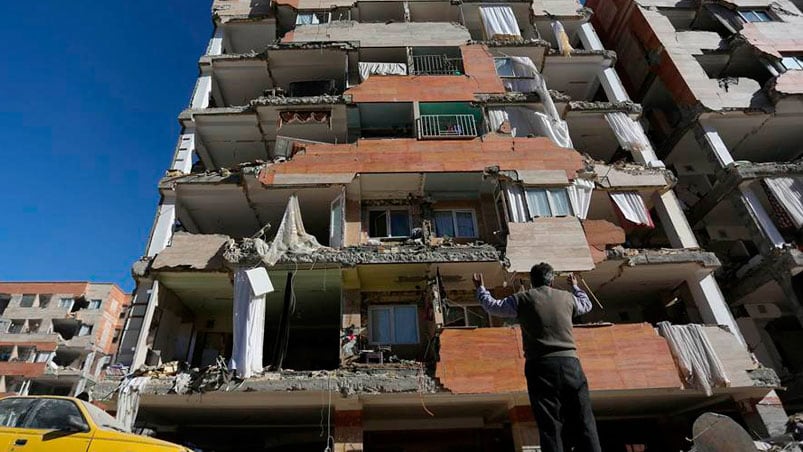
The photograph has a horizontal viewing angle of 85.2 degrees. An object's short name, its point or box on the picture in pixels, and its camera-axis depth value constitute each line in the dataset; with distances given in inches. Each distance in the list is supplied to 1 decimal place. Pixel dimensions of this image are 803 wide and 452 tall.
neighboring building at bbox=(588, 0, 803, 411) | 631.8
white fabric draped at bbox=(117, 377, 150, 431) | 436.5
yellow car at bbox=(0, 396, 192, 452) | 262.8
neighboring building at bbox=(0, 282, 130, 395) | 1562.5
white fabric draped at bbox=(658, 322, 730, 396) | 462.9
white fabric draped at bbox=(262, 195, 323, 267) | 527.4
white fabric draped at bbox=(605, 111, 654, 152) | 704.4
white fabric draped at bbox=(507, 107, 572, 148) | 681.6
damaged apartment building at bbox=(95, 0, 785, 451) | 466.9
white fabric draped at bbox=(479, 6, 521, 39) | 860.6
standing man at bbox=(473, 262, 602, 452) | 168.1
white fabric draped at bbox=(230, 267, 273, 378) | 458.3
